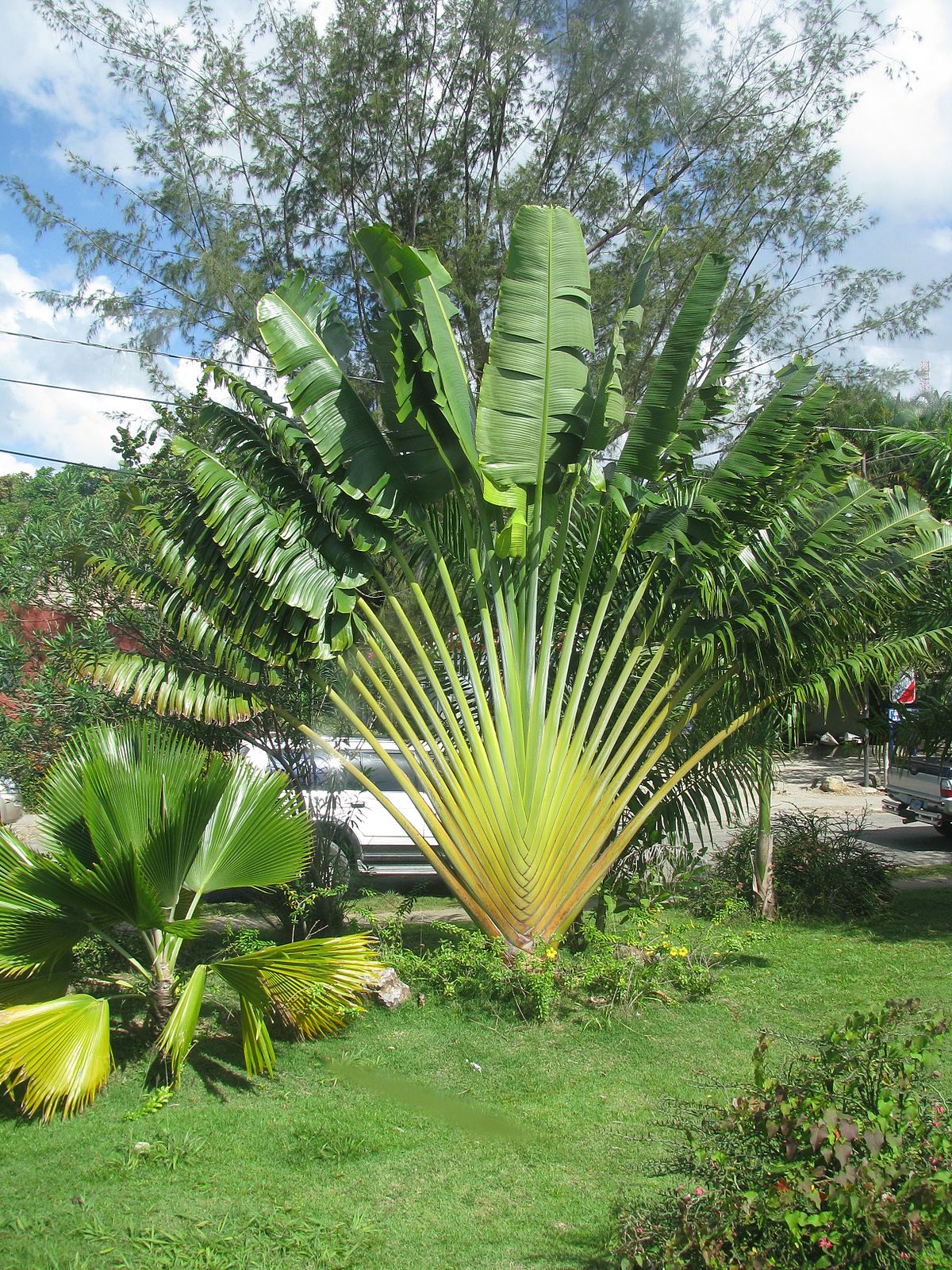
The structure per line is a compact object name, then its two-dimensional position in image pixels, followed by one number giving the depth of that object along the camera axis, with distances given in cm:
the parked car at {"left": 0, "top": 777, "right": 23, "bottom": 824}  1822
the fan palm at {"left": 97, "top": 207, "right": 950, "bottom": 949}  775
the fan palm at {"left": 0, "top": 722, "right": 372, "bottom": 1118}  559
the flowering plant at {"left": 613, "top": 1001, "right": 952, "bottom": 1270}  295
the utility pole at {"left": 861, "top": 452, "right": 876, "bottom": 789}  2353
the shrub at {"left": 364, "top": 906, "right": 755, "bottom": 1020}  748
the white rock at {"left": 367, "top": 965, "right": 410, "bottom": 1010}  755
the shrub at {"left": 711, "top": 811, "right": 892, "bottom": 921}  1084
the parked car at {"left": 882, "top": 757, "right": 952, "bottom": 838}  1547
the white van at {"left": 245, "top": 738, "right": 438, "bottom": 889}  1030
